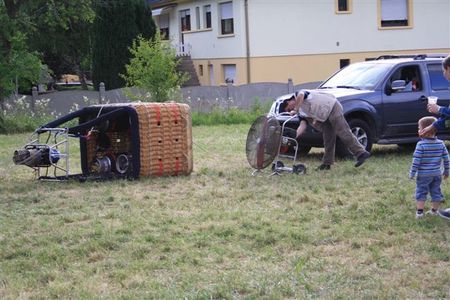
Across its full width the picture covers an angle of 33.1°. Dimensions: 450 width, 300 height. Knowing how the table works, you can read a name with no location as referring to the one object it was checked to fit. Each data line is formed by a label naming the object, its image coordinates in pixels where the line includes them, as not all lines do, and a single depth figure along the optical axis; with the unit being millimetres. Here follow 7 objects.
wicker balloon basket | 10953
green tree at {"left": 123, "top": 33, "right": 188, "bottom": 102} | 21469
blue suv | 12992
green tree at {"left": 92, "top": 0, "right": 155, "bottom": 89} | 33562
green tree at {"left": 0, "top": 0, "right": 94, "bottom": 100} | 20734
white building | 33438
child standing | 7766
